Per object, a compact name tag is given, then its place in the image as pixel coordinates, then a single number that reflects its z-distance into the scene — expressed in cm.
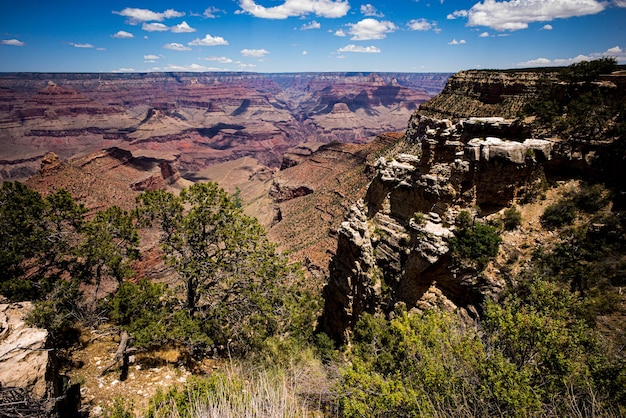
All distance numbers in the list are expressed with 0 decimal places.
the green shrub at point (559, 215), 1623
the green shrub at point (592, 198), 1606
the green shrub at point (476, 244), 1546
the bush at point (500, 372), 816
